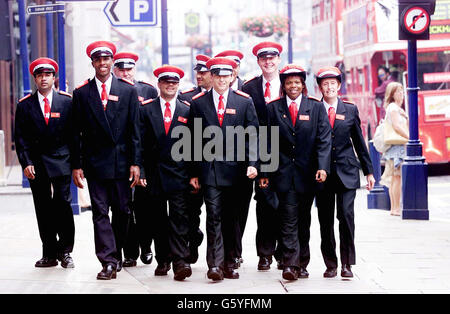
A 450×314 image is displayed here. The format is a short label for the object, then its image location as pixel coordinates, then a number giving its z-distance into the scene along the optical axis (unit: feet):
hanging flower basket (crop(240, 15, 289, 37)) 129.90
